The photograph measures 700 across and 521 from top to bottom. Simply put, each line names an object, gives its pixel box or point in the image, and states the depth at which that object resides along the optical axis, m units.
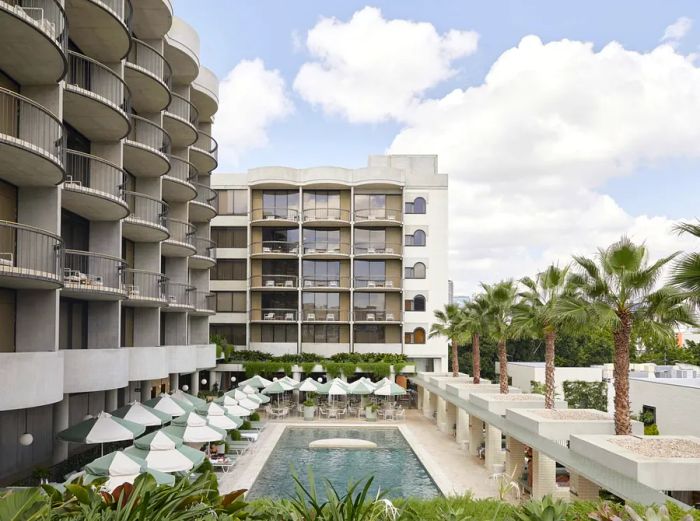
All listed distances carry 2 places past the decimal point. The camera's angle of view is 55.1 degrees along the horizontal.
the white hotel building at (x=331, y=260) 51.50
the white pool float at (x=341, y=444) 30.48
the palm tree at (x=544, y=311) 24.81
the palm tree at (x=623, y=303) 17.78
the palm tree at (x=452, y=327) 38.12
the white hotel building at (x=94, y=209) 17.12
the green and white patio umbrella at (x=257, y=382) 40.00
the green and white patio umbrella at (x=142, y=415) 22.77
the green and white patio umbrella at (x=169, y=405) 26.16
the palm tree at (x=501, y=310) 32.38
